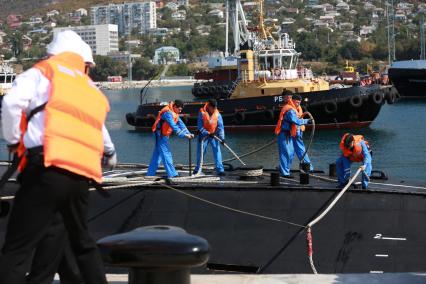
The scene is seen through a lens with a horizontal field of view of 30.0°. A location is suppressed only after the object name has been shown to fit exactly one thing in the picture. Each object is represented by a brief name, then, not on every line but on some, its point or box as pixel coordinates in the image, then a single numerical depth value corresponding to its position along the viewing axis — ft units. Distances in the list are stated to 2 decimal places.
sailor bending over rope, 34.99
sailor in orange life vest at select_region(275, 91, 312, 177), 44.52
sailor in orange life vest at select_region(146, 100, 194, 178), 43.39
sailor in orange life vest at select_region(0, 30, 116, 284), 14.73
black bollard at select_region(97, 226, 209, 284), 15.57
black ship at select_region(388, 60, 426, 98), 230.07
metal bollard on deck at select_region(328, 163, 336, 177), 40.27
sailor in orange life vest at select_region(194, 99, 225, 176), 45.19
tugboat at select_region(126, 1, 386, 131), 130.72
